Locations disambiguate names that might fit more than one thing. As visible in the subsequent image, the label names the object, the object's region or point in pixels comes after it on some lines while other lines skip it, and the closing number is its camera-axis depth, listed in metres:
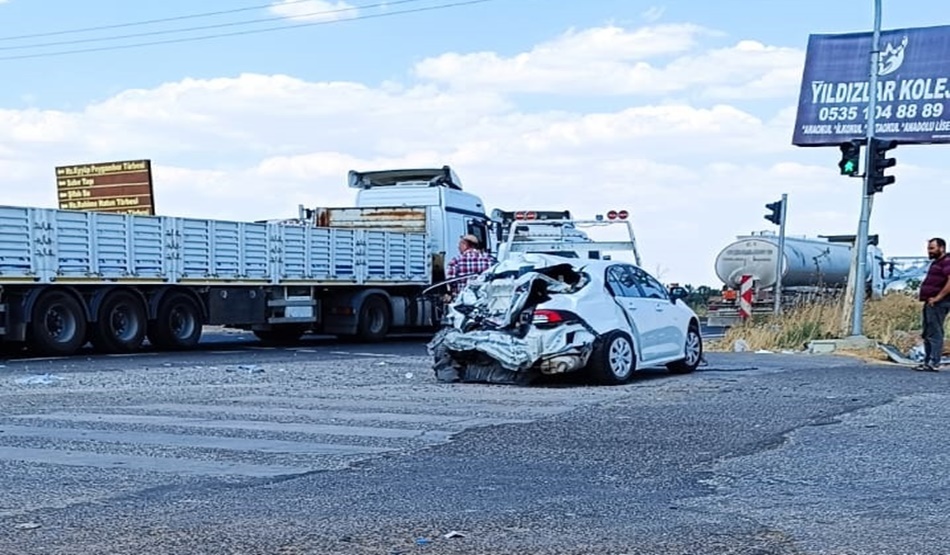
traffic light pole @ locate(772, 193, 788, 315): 24.48
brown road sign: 35.09
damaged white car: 14.06
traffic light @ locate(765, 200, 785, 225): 24.61
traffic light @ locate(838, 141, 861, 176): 21.16
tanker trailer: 33.75
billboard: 24.75
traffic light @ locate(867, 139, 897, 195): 20.97
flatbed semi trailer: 19.33
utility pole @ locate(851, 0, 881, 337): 21.38
